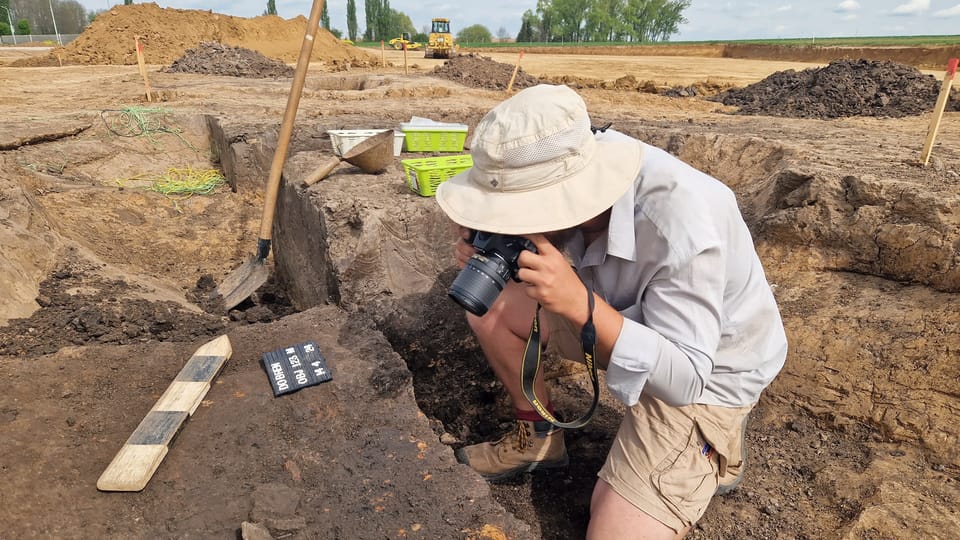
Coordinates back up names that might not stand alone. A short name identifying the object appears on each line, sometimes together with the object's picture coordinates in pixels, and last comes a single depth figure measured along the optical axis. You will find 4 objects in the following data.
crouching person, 1.39
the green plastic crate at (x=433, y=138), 3.85
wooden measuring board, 1.55
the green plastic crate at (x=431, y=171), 3.00
